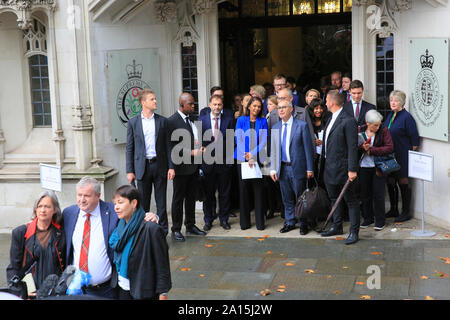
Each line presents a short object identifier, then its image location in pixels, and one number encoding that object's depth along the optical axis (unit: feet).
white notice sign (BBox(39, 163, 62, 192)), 31.32
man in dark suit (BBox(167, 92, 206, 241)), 31.53
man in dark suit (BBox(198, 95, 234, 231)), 32.96
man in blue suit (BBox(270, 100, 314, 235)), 31.09
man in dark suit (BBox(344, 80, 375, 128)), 32.76
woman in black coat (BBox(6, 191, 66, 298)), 19.36
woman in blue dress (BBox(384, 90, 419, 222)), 32.48
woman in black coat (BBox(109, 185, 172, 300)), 18.11
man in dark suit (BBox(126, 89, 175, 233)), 30.99
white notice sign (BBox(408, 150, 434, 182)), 29.84
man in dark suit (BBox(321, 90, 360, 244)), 29.32
